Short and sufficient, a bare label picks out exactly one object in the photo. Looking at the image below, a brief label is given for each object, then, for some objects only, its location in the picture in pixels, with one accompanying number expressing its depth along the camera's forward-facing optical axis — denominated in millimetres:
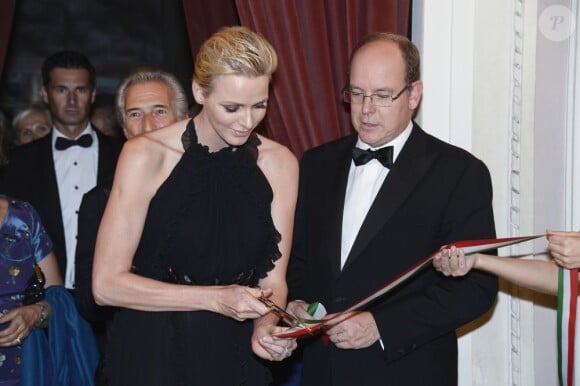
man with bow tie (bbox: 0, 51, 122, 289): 4707
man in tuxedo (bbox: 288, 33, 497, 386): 3037
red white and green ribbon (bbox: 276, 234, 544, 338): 2826
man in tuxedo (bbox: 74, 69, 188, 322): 3404
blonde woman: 2785
